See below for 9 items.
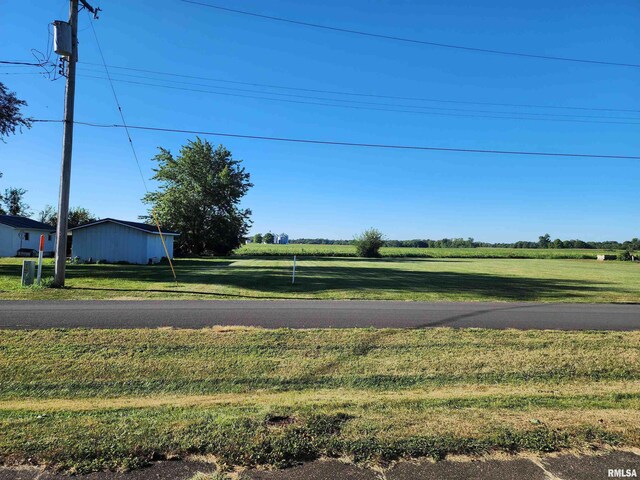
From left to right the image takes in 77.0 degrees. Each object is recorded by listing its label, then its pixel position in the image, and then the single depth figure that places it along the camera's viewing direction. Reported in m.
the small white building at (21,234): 35.19
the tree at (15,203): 61.85
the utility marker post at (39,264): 14.02
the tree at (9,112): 20.77
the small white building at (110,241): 30.48
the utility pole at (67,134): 14.31
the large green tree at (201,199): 46.91
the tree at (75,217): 54.51
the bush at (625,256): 67.52
